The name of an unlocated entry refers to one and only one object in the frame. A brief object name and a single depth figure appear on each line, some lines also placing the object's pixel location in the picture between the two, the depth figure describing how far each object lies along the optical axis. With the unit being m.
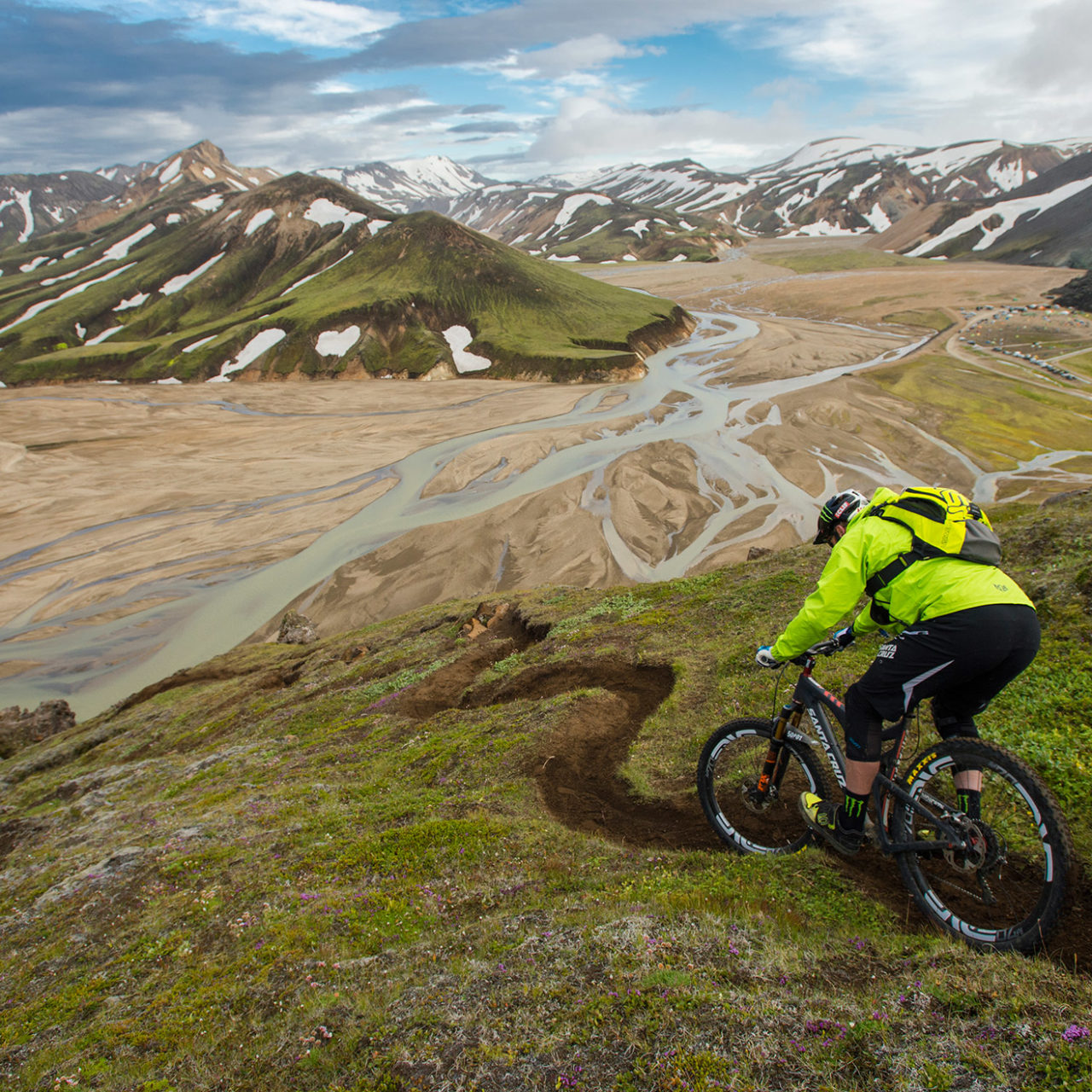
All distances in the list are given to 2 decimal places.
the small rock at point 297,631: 36.88
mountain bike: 5.31
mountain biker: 5.58
